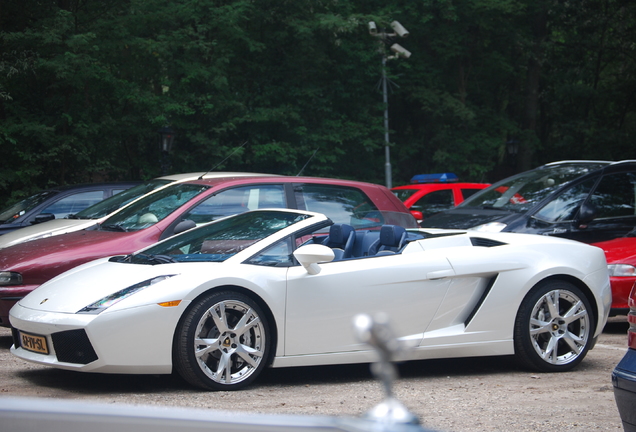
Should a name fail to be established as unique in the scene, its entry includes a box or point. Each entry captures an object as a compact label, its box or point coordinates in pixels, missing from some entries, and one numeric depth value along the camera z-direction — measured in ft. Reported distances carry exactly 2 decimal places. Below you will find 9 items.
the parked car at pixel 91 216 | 53.98
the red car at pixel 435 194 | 97.19
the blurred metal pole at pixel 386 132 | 144.46
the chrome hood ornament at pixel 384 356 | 8.38
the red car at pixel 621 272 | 49.42
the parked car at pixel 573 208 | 61.98
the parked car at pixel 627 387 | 23.38
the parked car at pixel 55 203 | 69.62
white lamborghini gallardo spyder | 32.24
